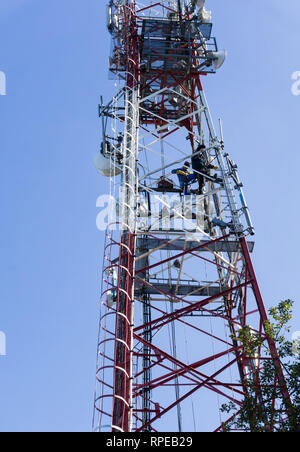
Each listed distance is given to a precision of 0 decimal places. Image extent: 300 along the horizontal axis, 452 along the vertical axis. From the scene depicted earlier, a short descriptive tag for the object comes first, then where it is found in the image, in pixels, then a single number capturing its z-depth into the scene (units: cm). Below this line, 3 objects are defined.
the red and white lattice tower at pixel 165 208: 1811
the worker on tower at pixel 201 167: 2292
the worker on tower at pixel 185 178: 2349
